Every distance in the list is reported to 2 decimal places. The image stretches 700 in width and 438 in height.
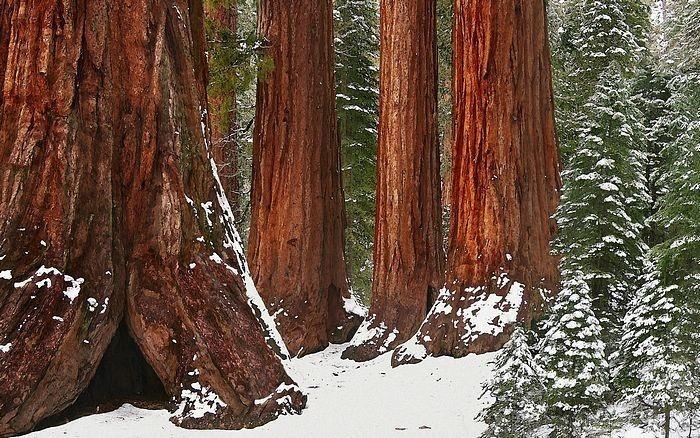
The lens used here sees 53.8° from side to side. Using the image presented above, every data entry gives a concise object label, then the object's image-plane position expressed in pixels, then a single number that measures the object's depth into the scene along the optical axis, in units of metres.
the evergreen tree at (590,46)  13.70
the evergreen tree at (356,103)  16.69
